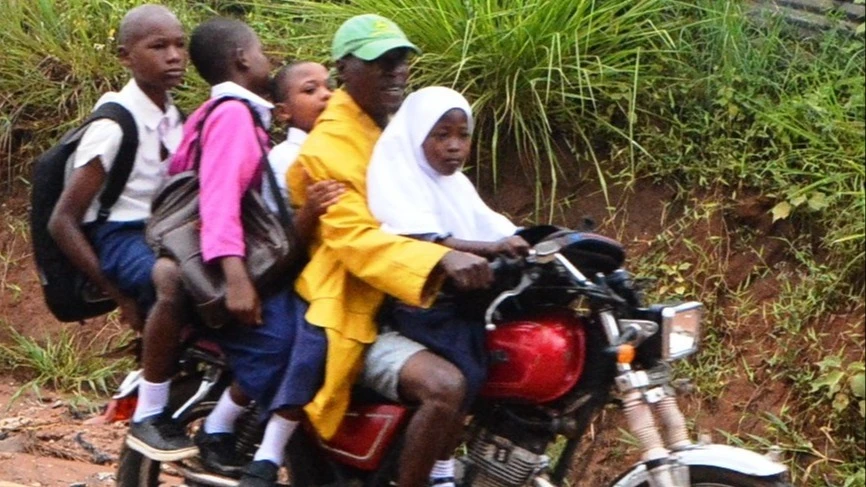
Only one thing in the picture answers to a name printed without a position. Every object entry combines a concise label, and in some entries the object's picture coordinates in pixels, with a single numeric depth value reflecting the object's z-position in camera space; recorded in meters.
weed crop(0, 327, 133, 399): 6.86
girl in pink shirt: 4.09
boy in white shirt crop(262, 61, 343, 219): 4.71
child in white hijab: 3.93
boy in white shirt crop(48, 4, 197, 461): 4.41
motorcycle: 3.85
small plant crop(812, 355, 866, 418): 4.99
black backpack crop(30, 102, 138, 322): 4.54
